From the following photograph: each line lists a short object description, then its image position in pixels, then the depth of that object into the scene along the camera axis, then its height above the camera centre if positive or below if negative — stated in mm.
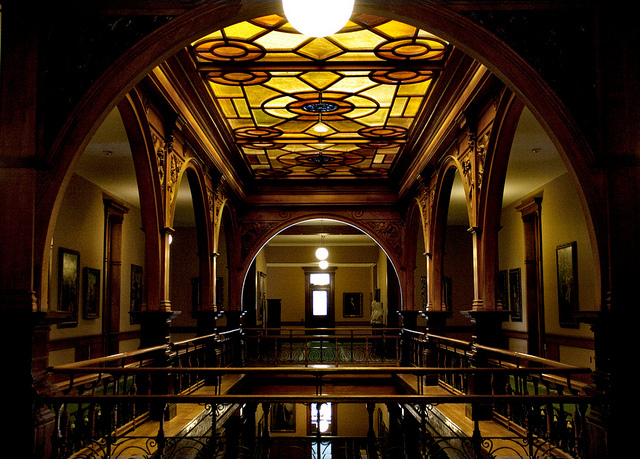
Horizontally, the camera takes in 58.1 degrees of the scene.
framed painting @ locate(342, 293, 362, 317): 25688 -1083
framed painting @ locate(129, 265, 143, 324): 14094 -198
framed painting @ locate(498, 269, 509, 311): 14180 -254
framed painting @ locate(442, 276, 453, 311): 16844 -455
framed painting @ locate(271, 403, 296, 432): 17156 -4287
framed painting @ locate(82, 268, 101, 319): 11203 -238
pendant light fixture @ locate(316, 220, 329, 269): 18984 +824
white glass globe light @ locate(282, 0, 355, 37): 2773 +1288
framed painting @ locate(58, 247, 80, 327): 10125 -20
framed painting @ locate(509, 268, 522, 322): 13133 -435
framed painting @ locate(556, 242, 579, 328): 10156 -122
